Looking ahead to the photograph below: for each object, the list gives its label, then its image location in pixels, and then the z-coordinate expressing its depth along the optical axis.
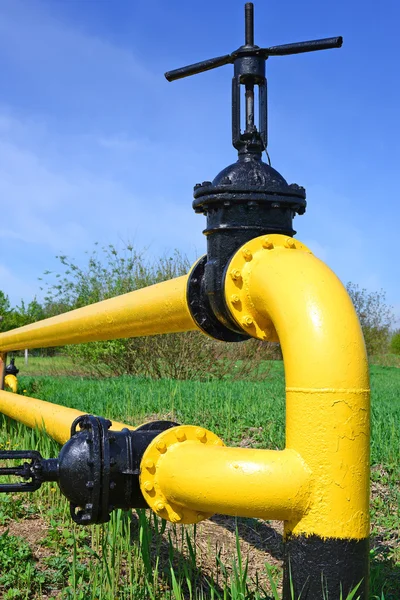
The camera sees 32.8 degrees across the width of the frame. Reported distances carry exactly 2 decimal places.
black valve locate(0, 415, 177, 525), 1.39
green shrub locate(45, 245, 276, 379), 12.54
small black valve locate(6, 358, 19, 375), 5.99
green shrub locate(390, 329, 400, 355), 36.91
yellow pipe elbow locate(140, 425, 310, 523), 1.20
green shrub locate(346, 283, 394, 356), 29.23
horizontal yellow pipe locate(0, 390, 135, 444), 2.75
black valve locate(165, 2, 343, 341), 1.54
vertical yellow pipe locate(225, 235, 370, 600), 1.18
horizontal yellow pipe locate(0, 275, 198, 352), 1.79
